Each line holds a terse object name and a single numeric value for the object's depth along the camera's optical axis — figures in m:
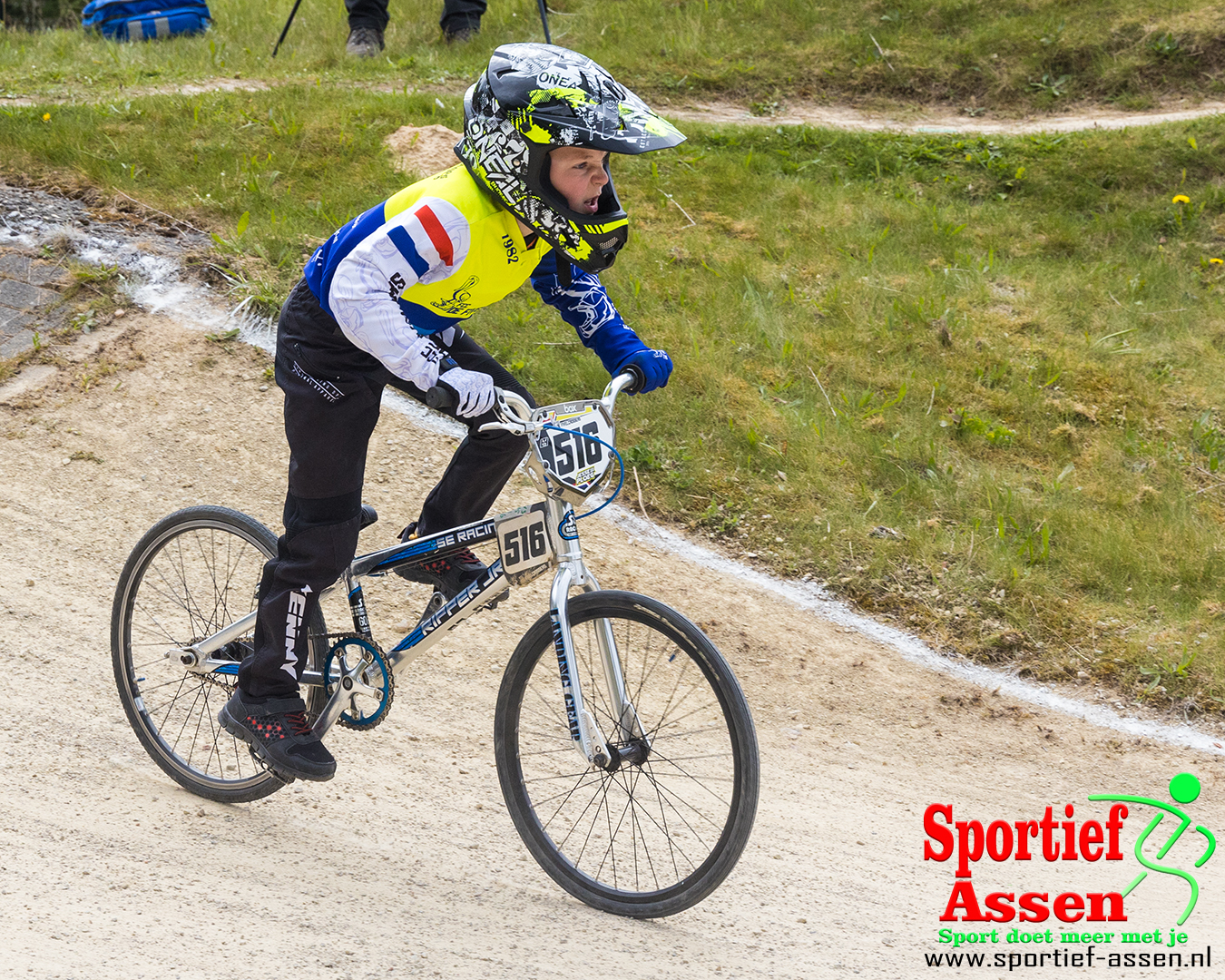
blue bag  23.39
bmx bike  6.20
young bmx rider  6.07
